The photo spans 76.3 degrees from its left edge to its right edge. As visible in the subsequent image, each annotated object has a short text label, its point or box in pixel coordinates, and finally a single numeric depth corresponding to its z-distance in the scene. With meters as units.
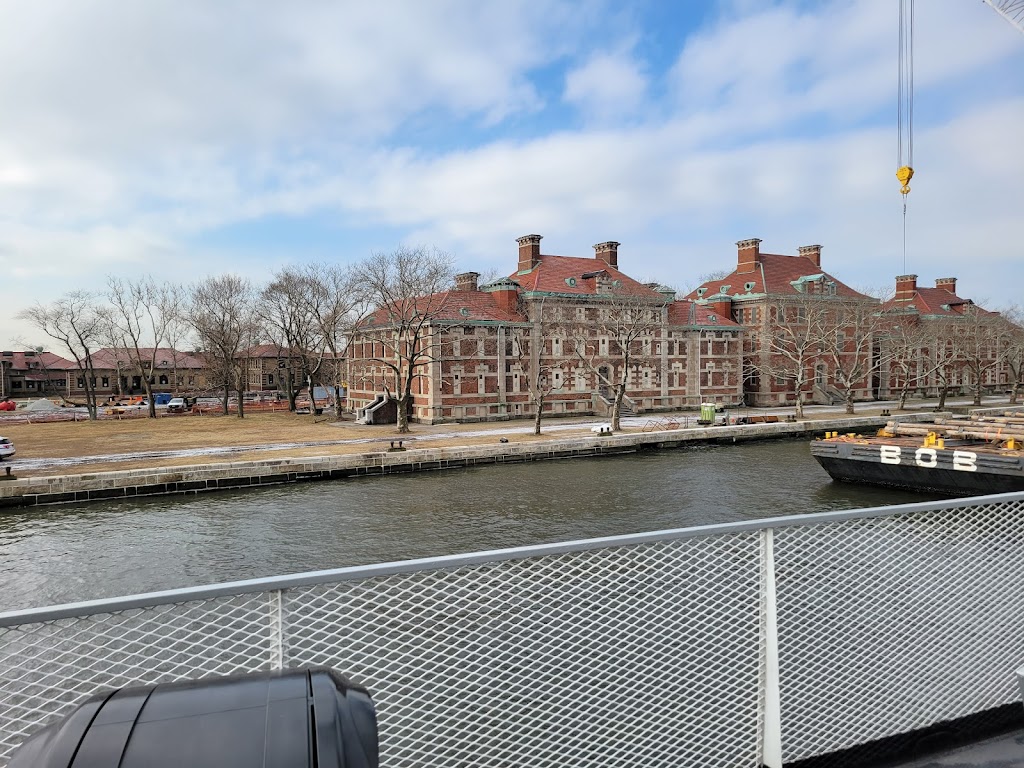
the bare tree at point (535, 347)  47.16
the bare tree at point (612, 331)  47.84
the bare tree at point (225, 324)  50.53
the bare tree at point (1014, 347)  58.91
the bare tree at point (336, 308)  47.78
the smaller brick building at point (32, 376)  87.88
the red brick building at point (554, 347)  45.03
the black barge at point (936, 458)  22.75
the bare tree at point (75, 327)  51.28
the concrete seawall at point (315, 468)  22.61
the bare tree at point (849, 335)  54.27
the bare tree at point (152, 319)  56.81
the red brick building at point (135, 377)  86.06
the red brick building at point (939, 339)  60.62
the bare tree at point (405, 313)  39.91
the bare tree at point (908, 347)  60.09
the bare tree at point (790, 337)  54.97
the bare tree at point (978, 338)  59.12
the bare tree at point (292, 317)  52.22
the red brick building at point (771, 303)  56.59
